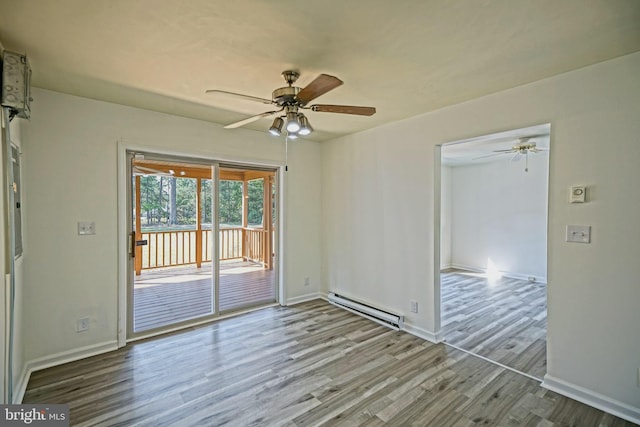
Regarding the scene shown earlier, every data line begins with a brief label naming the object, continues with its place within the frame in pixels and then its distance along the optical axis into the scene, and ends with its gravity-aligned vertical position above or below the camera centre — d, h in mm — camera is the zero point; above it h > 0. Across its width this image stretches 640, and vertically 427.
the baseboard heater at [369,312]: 3582 -1318
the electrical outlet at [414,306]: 3447 -1113
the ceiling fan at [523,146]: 4422 +988
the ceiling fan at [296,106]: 2139 +814
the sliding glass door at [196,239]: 3629 -443
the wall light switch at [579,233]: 2227 -164
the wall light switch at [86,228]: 2883 -163
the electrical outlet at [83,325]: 2887 -1114
